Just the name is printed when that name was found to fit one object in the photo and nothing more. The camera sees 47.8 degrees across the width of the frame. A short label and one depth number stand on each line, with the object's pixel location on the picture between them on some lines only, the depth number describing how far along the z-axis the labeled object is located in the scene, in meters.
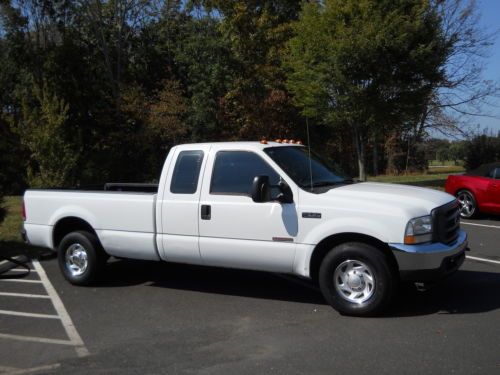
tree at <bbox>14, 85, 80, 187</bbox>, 15.70
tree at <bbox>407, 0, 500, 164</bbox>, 33.19
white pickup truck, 5.66
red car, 12.48
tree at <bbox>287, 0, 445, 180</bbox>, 18.78
